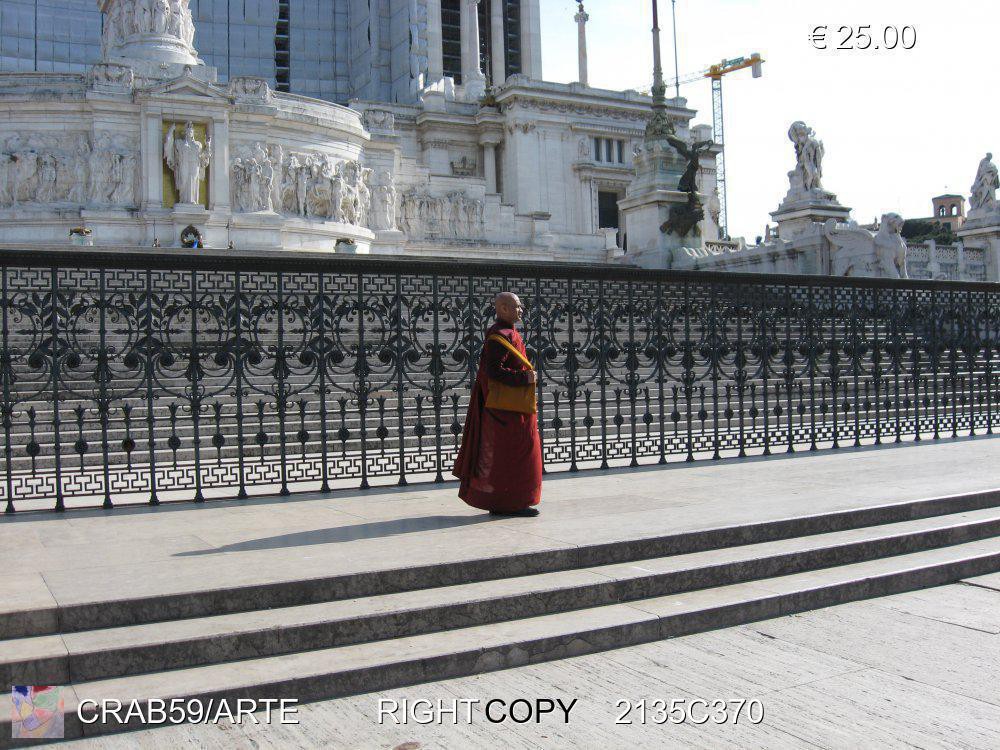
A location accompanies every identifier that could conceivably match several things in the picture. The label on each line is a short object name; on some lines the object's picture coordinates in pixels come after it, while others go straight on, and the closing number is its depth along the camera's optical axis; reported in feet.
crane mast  304.91
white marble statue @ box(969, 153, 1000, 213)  99.09
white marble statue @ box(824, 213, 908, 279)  66.74
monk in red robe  23.61
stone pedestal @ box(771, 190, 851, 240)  84.17
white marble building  105.19
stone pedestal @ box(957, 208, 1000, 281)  94.02
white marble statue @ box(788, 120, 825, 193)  85.20
